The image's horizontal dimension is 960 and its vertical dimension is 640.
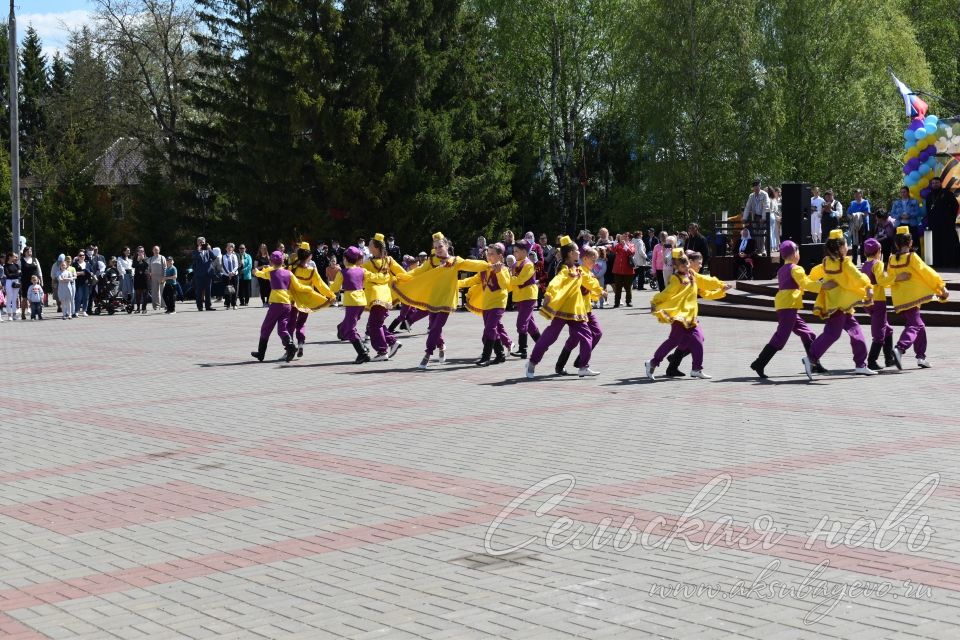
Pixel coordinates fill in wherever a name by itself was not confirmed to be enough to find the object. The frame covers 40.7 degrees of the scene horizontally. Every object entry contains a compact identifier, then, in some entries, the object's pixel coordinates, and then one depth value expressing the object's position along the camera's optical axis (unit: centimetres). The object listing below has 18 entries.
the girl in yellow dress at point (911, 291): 1549
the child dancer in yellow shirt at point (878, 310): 1533
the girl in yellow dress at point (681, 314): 1484
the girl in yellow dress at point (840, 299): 1492
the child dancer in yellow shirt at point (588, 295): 1563
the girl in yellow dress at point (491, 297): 1675
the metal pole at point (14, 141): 3391
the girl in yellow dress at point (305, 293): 1839
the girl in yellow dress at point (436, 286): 1733
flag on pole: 3272
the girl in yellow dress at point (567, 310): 1549
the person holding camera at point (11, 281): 3180
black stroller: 3328
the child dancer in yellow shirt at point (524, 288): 1705
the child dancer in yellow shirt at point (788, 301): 1476
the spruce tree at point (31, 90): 8112
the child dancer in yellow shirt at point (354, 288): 1770
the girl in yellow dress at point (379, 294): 1770
